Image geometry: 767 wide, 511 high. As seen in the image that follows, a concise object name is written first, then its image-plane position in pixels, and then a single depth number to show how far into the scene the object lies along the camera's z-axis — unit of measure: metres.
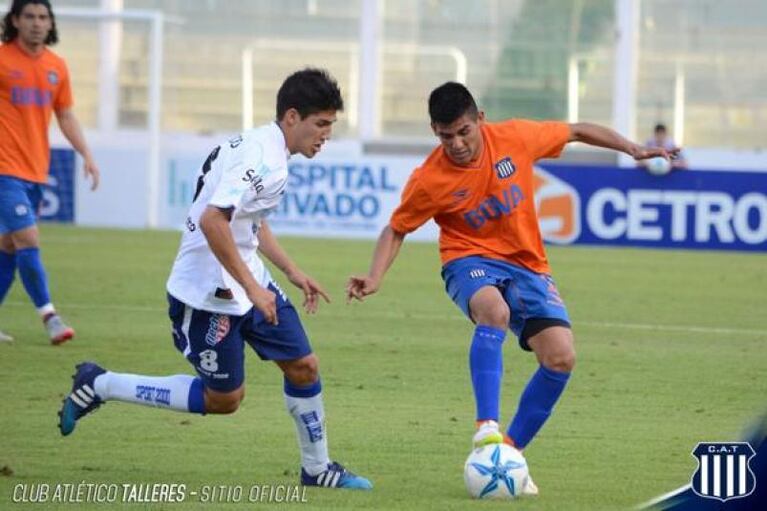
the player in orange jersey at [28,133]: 23.30
